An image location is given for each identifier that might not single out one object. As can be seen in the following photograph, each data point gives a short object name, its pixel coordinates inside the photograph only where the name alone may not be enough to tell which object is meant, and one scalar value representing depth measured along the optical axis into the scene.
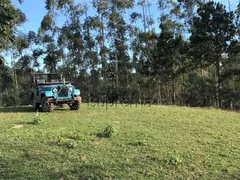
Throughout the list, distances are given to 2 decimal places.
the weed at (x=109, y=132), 4.60
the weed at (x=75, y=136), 4.38
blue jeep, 7.59
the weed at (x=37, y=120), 5.49
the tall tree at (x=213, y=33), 13.76
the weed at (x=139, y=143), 4.23
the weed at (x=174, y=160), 3.47
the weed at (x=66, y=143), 3.98
